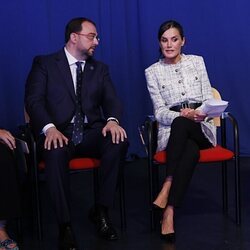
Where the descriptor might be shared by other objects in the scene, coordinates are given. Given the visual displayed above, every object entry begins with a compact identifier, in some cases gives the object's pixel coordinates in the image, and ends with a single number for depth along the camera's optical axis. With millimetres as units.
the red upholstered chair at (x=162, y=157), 5492
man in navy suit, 5188
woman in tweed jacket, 5312
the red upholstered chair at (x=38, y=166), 5345
